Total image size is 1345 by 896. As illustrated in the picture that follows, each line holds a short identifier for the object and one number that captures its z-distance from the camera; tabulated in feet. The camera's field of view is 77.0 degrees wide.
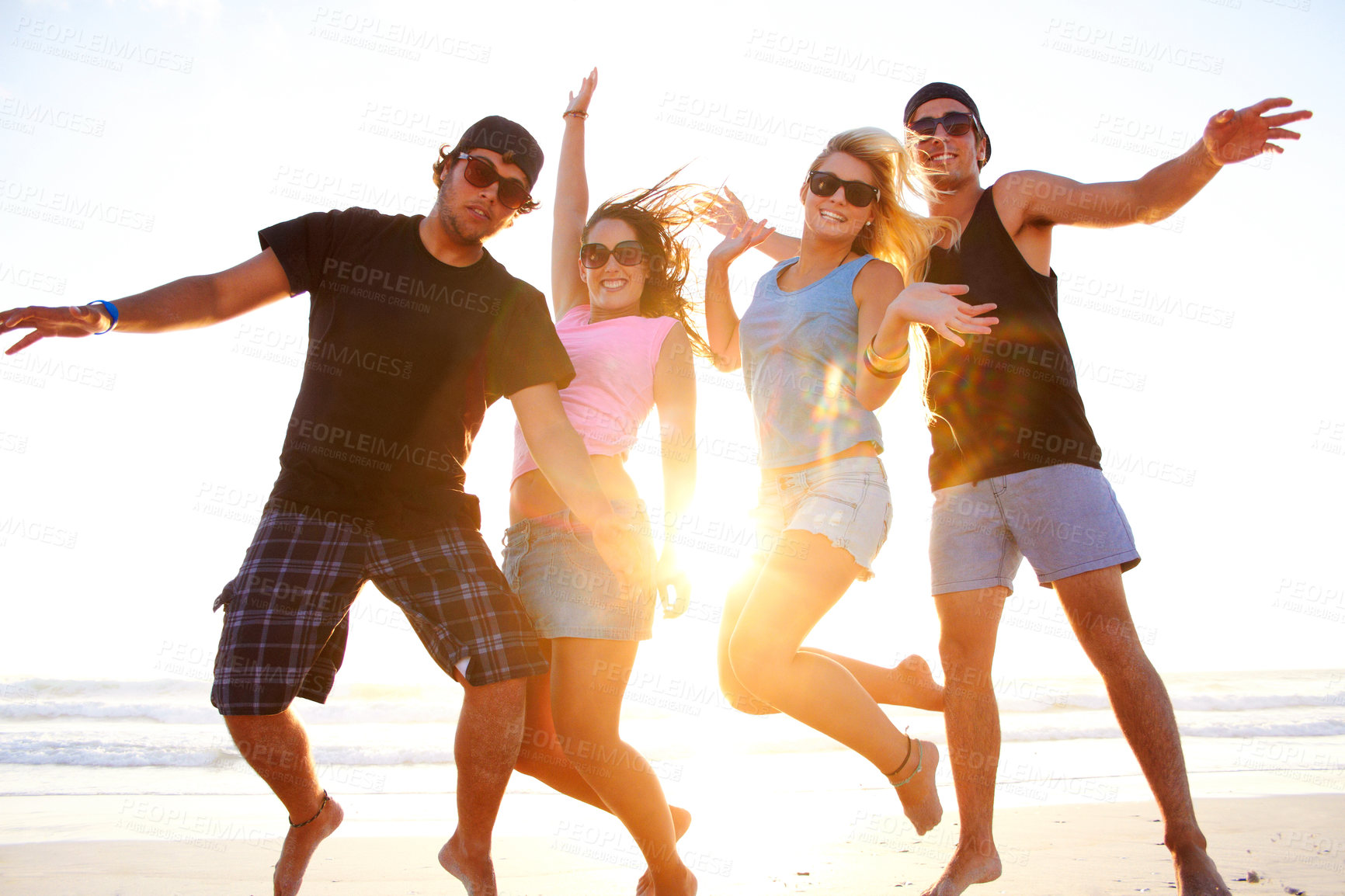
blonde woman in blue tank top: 9.29
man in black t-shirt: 8.71
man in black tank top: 9.14
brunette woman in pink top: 9.48
